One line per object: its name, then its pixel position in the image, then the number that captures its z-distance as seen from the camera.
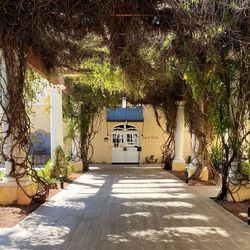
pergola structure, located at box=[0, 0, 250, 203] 4.64
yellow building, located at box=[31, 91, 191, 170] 18.00
